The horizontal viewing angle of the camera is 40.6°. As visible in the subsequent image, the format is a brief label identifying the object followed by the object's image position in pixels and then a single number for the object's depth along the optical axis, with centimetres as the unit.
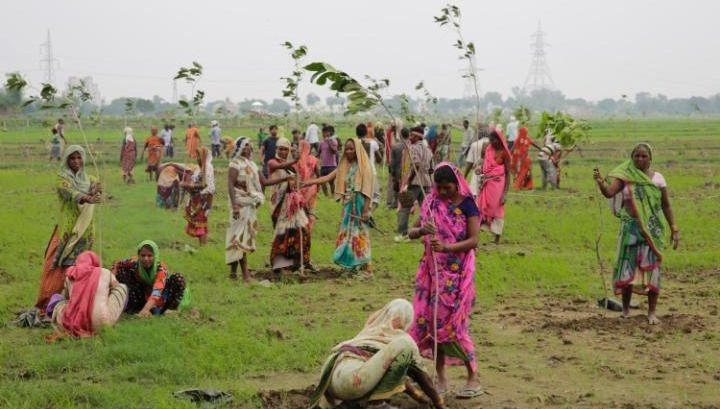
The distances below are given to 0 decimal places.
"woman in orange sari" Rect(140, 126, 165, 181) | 2366
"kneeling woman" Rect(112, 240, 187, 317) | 899
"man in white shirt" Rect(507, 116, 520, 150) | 2619
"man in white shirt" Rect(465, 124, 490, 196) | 1433
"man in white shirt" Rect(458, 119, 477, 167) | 2384
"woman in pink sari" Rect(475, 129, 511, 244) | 1323
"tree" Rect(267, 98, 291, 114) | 13402
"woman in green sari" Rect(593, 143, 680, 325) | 902
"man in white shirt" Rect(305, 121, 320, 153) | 2562
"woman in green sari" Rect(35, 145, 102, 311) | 923
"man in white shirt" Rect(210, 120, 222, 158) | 3330
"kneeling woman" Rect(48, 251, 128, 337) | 830
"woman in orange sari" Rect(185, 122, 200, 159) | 2627
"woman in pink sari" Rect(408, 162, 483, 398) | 651
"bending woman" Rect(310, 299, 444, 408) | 588
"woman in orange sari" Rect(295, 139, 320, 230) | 1406
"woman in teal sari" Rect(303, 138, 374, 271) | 1164
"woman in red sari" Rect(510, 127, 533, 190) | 2120
